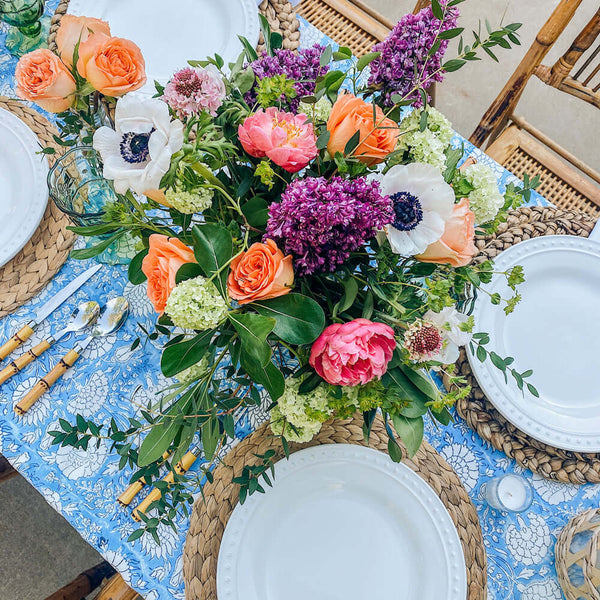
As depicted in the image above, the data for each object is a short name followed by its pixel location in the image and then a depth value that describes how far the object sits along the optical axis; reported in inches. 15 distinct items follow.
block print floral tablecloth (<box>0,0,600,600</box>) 30.4
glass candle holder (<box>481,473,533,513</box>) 29.8
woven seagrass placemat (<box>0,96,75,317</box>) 33.2
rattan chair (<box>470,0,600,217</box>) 43.3
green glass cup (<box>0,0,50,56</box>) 35.4
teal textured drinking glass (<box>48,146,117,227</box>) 28.2
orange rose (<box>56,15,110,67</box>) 24.3
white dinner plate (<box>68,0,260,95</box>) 36.7
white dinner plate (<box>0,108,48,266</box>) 32.9
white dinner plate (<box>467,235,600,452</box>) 31.8
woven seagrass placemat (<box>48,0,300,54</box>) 36.9
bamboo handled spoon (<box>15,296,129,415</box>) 31.8
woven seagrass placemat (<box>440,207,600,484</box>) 31.2
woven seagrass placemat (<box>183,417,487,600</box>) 28.9
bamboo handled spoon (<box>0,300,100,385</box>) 31.9
